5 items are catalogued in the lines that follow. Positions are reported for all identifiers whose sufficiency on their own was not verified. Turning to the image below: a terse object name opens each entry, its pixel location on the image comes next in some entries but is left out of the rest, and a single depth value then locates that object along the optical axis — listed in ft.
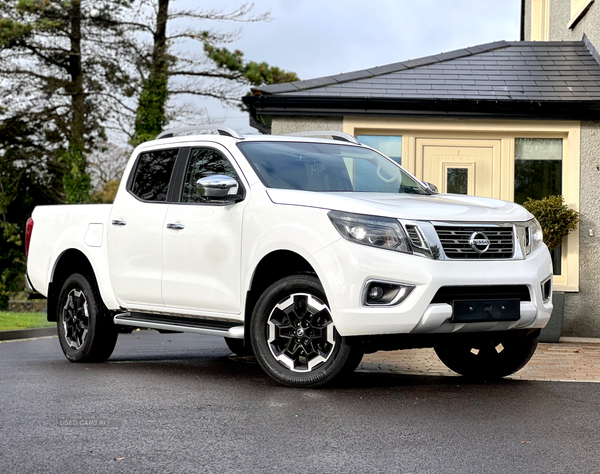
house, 40.42
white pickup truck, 19.86
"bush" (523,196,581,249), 39.19
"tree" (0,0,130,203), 95.81
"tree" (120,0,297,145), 93.66
